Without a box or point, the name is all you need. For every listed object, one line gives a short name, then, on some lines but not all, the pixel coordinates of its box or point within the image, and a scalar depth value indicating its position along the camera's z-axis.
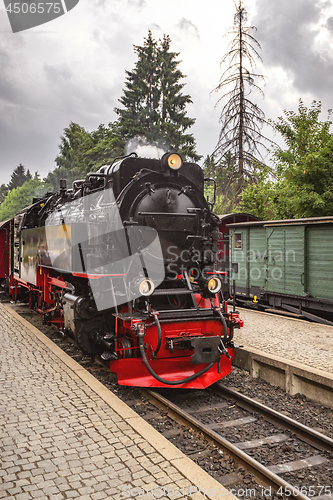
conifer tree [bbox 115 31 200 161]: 27.27
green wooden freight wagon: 9.27
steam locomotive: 4.95
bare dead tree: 19.41
